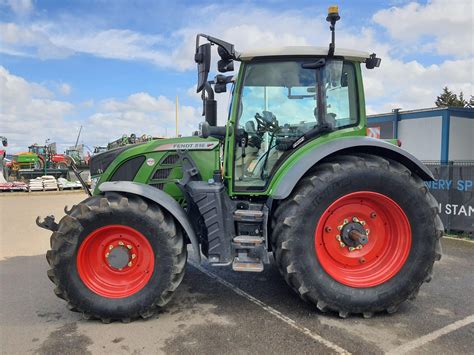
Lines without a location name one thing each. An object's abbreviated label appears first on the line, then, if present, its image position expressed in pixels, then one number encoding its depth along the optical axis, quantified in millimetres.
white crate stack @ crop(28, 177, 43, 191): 18859
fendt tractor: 3543
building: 16141
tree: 32594
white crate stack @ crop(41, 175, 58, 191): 19156
